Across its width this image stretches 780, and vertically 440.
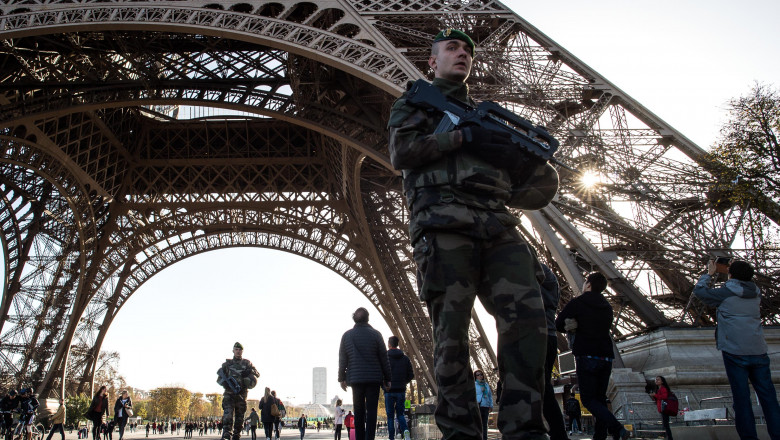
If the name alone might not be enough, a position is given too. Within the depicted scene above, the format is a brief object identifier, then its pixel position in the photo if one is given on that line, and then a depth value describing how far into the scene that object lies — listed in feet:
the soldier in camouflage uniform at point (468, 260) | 7.98
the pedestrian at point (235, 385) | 29.19
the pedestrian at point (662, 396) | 23.00
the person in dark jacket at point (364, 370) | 21.15
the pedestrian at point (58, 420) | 48.74
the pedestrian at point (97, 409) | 38.06
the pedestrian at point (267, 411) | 42.54
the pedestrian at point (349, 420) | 52.36
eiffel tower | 41.75
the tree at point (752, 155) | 38.37
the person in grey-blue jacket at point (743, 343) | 14.69
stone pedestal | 31.01
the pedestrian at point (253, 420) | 41.14
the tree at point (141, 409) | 320.66
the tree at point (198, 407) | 315.17
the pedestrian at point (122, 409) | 43.00
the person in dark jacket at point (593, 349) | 16.44
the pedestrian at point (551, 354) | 15.08
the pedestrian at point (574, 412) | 46.00
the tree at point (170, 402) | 264.93
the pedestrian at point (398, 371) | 27.07
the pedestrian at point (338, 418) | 50.81
